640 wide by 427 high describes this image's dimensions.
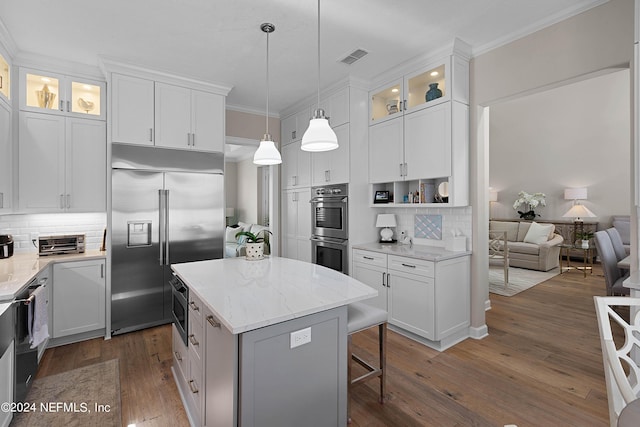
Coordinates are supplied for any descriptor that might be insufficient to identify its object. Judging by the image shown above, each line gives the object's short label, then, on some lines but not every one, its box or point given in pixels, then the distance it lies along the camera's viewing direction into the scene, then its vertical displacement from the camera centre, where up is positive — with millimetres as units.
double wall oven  3867 -179
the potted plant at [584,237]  5922 -487
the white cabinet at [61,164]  3064 +509
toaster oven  3143 -324
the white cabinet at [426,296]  2908 -825
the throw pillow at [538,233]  6463 -438
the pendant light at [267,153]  2496 +481
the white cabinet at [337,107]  3850 +1363
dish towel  2168 -757
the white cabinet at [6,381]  1782 -988
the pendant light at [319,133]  2055 +536
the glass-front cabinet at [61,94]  3090 +1244
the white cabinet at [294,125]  4578 +1359
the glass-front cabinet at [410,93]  3205 +1361
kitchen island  1391 -678
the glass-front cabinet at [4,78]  2782 +1245
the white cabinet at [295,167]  4559 +709
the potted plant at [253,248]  2725 -306
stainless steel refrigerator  3309 -110
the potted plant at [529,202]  7594 +257
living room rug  4898 -1190
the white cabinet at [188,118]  3514 +1118
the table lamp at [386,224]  3867 -138
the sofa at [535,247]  6188 -699
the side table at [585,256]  6097 -926
